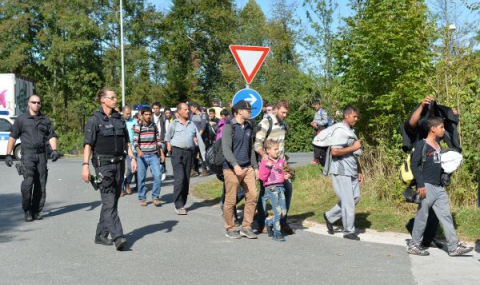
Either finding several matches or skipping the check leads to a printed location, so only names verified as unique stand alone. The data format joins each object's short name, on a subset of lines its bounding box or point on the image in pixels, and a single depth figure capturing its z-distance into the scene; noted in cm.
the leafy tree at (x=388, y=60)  1054
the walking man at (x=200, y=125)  1566
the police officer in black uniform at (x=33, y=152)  976
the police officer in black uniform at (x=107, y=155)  754
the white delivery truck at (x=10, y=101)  2325
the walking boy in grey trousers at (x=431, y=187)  717
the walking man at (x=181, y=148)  1044
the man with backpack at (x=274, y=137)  853
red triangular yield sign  1146
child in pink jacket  818
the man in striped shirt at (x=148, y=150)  1139
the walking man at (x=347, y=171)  816
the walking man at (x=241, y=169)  825
